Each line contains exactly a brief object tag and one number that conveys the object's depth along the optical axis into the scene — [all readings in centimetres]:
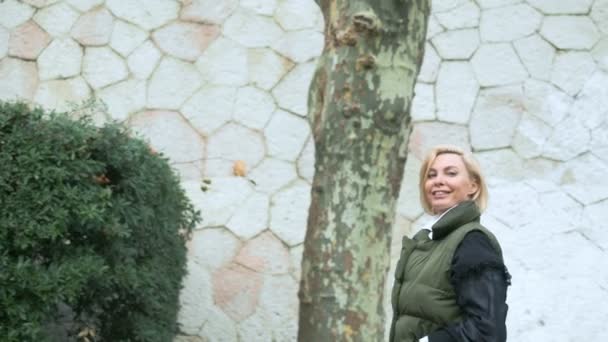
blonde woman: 589
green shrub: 834
